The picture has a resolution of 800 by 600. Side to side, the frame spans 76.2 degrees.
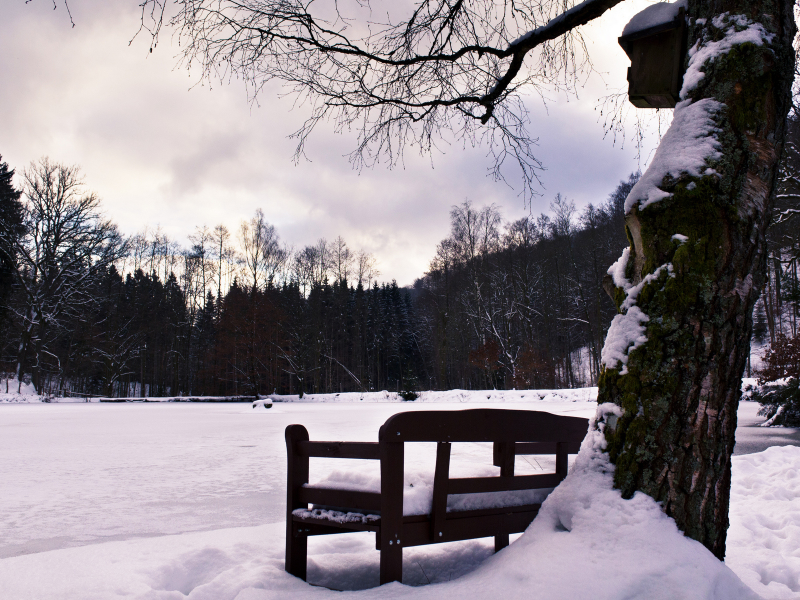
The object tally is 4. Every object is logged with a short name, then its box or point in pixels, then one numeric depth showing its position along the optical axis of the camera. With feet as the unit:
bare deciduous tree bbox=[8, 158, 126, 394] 84.38
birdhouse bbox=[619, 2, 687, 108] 8.09
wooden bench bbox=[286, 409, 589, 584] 7.00
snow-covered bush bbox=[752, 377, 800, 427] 34.19
